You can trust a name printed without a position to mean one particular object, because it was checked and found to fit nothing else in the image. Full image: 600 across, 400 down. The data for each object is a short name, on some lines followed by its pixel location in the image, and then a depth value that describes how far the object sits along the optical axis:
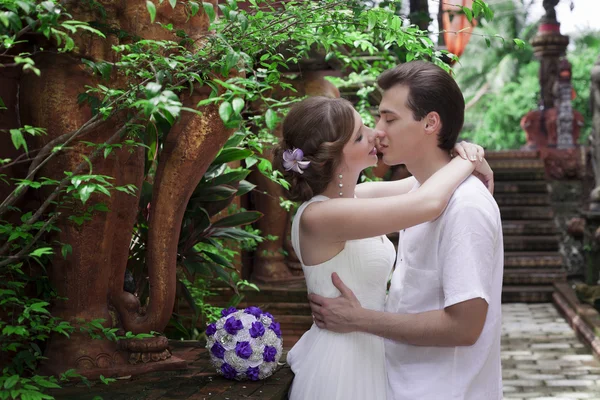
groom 2.46
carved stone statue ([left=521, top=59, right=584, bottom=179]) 13.84
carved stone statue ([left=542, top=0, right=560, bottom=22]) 15.54
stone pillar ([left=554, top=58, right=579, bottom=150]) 14.75
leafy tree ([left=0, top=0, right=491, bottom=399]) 2.27
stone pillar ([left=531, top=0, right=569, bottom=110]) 15.59
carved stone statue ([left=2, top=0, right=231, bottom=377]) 3.10
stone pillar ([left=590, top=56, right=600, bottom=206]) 11.15
